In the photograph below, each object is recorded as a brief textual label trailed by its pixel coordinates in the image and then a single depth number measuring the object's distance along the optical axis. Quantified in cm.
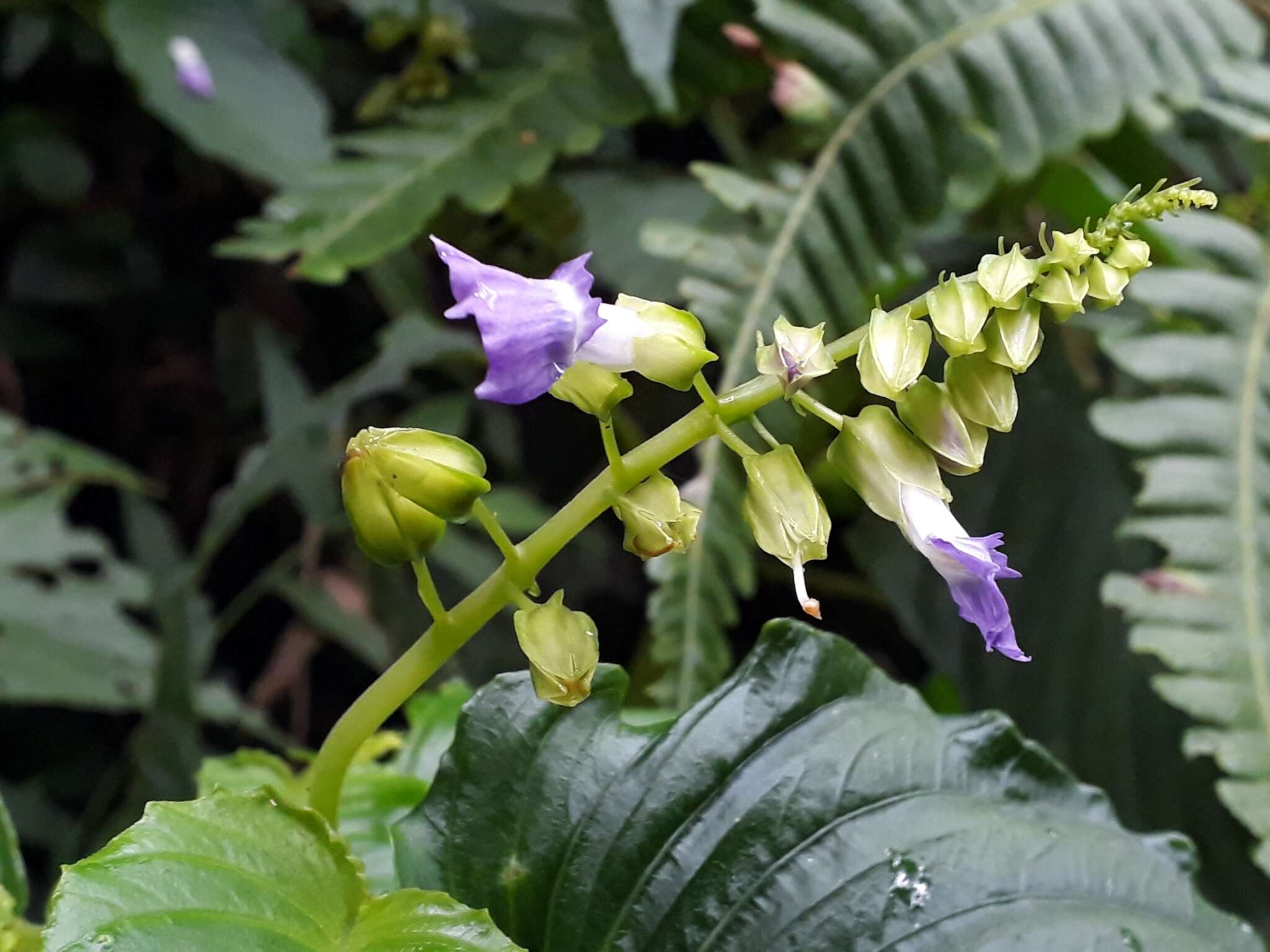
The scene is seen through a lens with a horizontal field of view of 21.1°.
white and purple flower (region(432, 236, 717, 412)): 28
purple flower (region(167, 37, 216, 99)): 59
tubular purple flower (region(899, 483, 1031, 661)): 28
